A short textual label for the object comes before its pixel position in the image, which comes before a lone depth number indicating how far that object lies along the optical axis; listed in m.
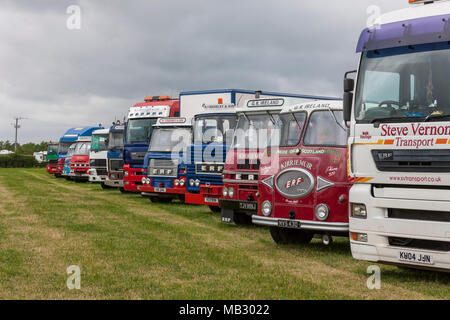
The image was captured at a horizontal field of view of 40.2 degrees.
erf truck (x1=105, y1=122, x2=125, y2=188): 25.09
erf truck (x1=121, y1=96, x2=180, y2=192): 22.22
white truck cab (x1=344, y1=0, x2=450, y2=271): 7.61
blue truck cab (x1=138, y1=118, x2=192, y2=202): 19.34
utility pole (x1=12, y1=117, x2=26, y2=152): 114.94
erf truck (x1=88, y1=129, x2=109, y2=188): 29.34
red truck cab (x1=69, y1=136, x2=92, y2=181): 35.50
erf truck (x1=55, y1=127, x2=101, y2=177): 40.45
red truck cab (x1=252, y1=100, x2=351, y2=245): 9.85
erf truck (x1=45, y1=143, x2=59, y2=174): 44.94
